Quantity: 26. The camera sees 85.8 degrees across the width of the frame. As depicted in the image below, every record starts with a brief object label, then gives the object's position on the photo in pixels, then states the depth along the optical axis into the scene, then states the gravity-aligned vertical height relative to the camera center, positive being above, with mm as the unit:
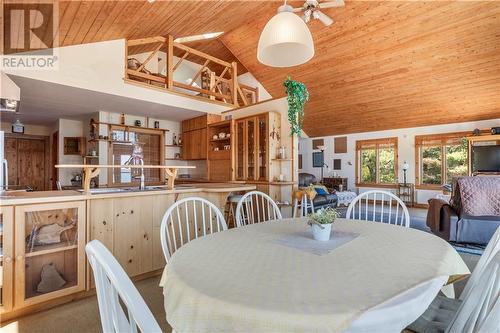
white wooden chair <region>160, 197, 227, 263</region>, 3047 -607
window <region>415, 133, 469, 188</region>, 6988 +236
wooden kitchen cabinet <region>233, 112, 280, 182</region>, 4723 +424
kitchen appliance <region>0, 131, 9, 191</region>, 2540 +53
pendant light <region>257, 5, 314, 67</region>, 1638 +820
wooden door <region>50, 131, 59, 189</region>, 6061 +316
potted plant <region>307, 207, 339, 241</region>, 1466 -309
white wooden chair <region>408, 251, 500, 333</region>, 771 -434
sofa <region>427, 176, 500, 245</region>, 3551 -601
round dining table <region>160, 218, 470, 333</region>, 771 -403
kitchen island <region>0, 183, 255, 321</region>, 2035 -598
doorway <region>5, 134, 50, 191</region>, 6188 +249
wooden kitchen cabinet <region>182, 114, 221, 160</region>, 6031 +771
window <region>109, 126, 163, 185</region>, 5715 +426
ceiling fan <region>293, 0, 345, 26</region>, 3576 +2198
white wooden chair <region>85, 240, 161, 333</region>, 680 -344
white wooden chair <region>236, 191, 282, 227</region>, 2145 -354
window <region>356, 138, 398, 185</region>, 8117 +204
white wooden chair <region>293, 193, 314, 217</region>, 4156 -587
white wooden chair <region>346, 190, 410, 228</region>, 2143 -870
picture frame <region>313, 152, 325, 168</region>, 9605 +294
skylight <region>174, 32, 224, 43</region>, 5920 +2957
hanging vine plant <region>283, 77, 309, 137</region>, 3926 +1034
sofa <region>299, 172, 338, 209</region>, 5976 -680
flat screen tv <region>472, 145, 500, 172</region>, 6191 +202
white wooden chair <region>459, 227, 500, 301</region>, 1144 -408
